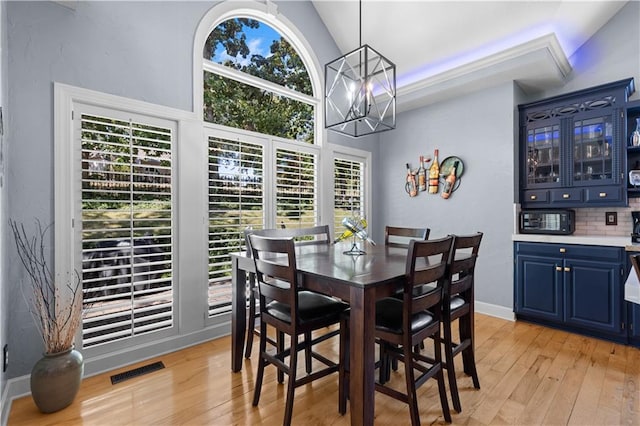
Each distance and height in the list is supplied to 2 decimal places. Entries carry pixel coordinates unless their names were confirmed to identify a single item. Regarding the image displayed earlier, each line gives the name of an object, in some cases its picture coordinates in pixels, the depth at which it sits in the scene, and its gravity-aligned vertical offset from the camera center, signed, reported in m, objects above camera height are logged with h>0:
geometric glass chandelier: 2.07 +0.85
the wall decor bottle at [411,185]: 4.35 +0.40
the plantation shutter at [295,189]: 3.51 +0.28
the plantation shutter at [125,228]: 2.31 -0.12
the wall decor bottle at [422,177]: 4.25 +0.49
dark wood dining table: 1.48 -0.41
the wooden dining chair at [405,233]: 2.70 -0.19
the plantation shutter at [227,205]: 2.96 +0.08
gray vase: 1.85 -1.04
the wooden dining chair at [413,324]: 1.58 -0.63
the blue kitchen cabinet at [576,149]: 2.99 +0.67
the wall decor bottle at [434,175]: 4.11 +0.51
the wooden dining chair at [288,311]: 1.70 -0.62
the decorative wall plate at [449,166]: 3.89 +0.61
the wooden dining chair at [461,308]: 1.85 -0.64
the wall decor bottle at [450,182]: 3.94 +0.39
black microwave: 3.22 -0.11
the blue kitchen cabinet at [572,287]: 2.80 -0.76
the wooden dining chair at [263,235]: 2.52 -0.29
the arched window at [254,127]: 3.00 +0.96
